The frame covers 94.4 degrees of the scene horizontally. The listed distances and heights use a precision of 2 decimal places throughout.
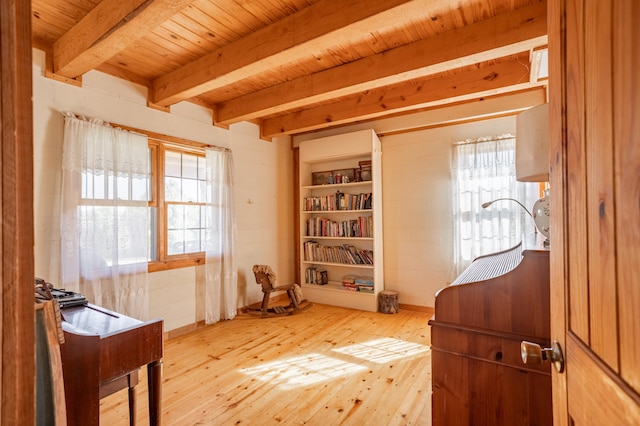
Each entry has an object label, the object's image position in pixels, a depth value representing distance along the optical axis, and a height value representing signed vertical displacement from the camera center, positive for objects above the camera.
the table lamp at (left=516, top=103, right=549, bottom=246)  1.15 +0.23
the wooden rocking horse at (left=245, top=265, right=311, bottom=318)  3.74 -1.06
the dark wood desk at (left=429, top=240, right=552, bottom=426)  1.10 -0.56
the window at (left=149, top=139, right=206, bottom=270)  3.08 +0.09
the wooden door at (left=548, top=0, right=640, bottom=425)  0.41 +0.00
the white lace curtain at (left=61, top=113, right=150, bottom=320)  2.38 +0.00
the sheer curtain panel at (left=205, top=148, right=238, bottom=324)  3.44 -0.33
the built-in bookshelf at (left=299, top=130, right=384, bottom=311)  3.99 -0.11
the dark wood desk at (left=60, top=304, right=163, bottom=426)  1.09 -0.58
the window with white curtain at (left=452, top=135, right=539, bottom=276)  3.29 +0.14
